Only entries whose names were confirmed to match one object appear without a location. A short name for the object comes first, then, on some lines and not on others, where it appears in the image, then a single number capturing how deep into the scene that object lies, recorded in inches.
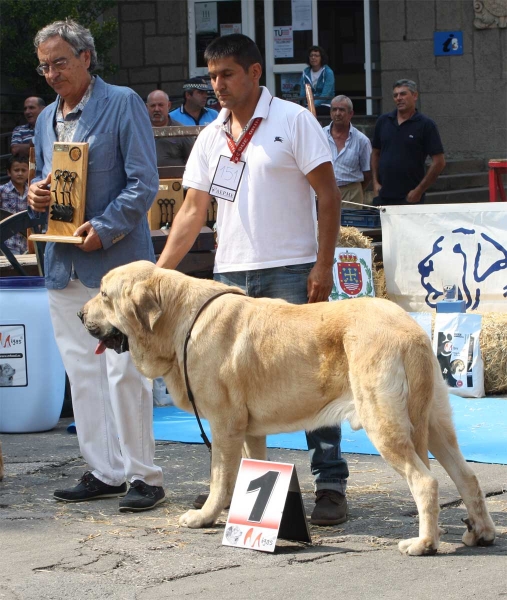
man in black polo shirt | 842.3
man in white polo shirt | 365.2
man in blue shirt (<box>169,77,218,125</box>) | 864.1
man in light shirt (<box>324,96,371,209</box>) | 902.1
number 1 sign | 323.1
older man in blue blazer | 377.8
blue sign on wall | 1199.4
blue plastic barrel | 549.1
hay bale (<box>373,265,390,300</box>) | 765.2
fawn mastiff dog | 313.5
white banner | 703.1
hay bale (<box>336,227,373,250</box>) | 766.8
